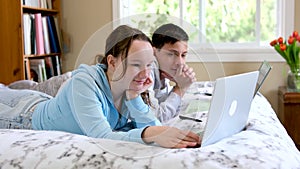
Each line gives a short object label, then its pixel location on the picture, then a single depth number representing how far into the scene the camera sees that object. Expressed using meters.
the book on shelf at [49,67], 3.39
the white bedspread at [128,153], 0.94
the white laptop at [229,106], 1.02
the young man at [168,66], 1.15
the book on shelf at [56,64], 3.49
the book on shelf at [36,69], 3.21
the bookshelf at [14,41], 2.92
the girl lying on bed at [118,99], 1.08
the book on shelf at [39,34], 3.19
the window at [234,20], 3.39
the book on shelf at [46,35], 3.33
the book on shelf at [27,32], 3.03
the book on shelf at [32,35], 3.13
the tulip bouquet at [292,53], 3.01
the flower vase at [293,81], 3.02
